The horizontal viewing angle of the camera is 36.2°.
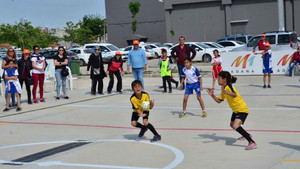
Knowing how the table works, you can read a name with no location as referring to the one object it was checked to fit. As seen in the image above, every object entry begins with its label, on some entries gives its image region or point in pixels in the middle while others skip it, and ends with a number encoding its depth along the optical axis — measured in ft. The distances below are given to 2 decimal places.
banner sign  64.44
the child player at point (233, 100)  24.83
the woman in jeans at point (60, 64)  48.88
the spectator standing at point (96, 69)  52.80
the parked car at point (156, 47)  131.13
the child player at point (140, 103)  26.45
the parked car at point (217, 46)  99.55
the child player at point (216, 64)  49.85
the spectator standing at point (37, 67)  46.55
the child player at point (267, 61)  50.31
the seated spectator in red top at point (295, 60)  61.87
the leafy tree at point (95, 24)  329.33
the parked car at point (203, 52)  97.29
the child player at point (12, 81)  41.70
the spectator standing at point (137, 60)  49.14
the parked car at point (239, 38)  116.26
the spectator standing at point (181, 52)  51.65
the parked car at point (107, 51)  119.85
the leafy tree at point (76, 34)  228.43
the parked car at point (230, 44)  105.09
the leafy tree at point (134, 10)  195.00
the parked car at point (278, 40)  79.97
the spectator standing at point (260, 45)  64.39
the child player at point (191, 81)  35.09
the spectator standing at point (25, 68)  45.70
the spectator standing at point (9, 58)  41.93
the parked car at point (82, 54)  117.39
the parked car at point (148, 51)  128.77
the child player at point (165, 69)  51.88
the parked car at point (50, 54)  103.96
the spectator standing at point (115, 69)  54.13
